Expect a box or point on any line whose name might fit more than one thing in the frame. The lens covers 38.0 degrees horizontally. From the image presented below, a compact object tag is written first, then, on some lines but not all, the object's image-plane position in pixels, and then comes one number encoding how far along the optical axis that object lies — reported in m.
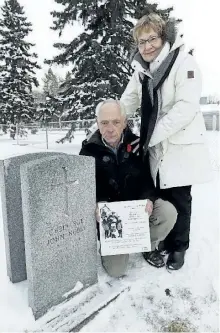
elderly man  2.78
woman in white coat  2.64
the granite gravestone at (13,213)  2.62
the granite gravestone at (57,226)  2.21
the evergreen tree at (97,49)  11.22
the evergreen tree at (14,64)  21.72
